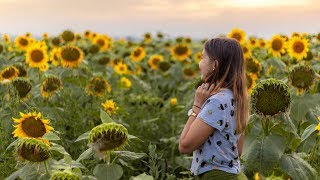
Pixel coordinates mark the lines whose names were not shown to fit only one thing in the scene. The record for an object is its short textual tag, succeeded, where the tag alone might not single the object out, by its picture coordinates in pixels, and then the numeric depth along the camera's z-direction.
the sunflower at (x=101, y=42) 8.48
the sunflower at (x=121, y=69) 7.03
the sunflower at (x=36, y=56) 5.47
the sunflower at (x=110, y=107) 4.69
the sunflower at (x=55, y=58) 5.87
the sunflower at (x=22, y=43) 7.06
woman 2.77
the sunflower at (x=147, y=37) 11.77
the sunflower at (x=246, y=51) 6.12
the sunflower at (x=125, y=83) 6.31
